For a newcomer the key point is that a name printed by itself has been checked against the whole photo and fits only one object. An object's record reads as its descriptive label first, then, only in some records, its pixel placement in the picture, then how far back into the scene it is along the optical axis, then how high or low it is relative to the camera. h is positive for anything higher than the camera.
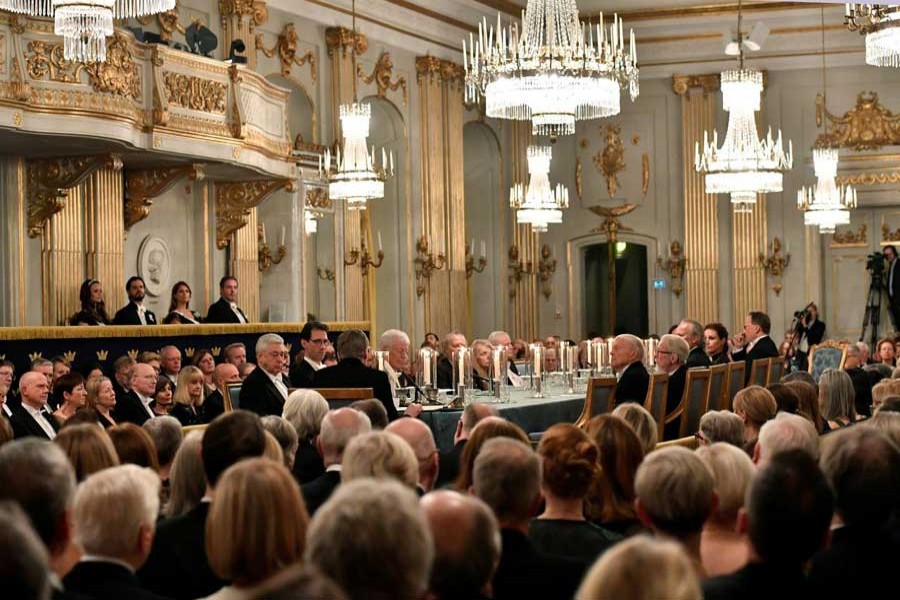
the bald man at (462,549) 3.12 -0.59
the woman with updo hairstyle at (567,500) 4.49 -0.72
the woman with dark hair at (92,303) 13.58 -0.09
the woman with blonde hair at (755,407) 7.19 -0.66
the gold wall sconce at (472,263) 22.64 +0.36
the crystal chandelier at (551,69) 11.63 +1.79
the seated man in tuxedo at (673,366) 10.98 -0.68
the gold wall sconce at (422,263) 20.97 +0.35
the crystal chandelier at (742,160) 15.44 +1.36
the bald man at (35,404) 8.56 -0.68
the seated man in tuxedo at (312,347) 10.52 -0.44
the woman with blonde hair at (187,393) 10.34 -0.75
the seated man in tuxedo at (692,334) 12.25 -0.48
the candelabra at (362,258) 19.23 +0.41
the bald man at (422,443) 5.32 -0.60
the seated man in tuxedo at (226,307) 15.09 -0.18
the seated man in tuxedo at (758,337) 13.58 -0.57
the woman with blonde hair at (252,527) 3.34 -0.57
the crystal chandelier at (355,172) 14.89 +1.27
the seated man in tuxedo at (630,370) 10.18 -0.65
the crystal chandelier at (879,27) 11.59 +2.08
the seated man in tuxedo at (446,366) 13.57 -0.79
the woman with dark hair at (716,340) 13.62 -0.59
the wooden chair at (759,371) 13.01 -0.87
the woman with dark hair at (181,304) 14.41 -0.14
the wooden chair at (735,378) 12.10 -0.87
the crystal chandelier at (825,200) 19.42 +1.12
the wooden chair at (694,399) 10.78 -0.92
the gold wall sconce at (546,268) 24.72 +0.27
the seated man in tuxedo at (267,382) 9.64 -0.64
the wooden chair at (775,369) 13.41 -0.88
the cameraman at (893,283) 22.31 -0.11
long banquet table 10.00 -0.98
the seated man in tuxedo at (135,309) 13.87 -0.17
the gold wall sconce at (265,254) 17.80 +0.45
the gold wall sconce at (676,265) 23.95 +0.27
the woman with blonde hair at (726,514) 4.37 -0.75
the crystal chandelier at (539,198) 18.22 +1.19
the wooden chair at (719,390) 11.62 -0.93
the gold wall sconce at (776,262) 23.25 +0.28
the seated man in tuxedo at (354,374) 9.28 -0.58
